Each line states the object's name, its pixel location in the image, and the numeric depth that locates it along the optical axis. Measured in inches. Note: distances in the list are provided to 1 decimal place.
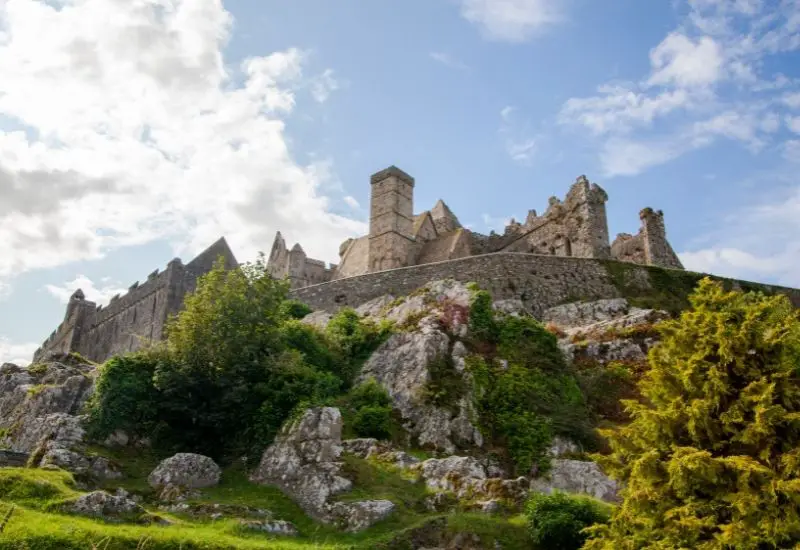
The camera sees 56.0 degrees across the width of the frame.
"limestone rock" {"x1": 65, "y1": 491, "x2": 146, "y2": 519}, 661.9
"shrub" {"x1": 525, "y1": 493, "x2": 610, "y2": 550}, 647.1
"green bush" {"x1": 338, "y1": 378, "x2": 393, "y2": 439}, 933.2
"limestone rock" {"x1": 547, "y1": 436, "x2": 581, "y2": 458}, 905.5
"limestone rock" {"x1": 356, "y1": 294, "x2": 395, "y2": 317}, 1334.9
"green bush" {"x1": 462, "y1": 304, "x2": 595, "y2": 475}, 926.4
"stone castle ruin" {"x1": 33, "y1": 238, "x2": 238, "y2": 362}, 1657.2
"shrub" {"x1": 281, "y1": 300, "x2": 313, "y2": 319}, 1368.1
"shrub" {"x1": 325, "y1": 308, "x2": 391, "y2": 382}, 1135.0
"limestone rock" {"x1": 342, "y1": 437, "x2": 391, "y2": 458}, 861.8
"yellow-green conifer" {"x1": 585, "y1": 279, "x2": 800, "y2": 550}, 513.0
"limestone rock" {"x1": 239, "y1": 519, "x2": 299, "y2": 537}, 683.4
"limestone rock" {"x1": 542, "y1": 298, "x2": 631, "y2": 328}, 1307.8
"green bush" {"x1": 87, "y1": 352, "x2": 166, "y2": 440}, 919.0
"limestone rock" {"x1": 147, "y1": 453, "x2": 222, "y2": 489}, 811.4
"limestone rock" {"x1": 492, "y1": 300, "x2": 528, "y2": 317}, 1263.5
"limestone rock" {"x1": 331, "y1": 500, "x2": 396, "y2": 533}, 709.9
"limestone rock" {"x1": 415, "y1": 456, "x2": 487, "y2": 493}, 781.3
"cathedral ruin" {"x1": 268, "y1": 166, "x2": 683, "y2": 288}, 1690.8
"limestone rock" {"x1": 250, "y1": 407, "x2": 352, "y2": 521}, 775.7
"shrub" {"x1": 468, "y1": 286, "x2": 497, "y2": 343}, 1120.8
